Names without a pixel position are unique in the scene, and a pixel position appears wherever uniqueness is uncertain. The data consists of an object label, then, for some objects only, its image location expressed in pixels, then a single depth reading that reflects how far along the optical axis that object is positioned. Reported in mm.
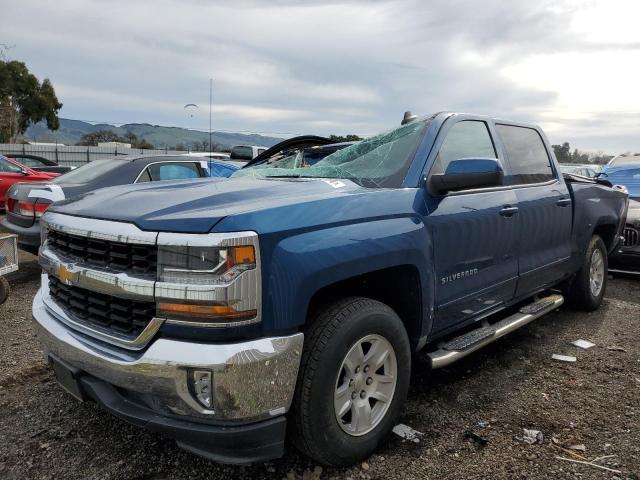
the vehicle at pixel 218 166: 7178
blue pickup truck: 2014
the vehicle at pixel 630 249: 6336
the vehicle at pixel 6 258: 4727
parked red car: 11227
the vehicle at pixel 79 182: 5883
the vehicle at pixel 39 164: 16336
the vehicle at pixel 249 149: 13128
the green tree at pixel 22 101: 38156
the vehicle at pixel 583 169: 16548
